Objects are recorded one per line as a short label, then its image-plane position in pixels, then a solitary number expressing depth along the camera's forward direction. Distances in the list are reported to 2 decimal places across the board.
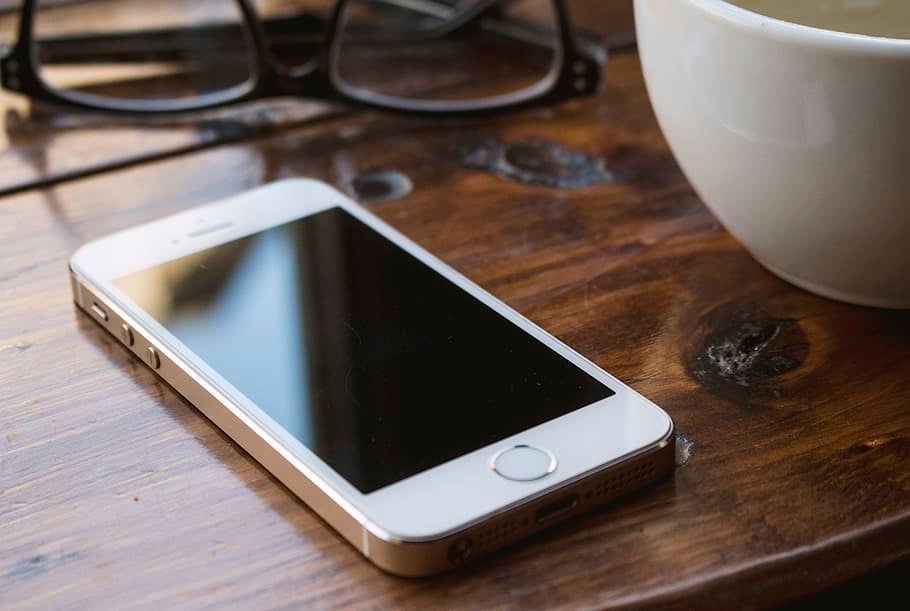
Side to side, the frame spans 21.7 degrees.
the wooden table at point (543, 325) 0.37
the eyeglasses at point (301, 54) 0.50
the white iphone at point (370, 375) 0.37
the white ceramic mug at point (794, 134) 0.38
